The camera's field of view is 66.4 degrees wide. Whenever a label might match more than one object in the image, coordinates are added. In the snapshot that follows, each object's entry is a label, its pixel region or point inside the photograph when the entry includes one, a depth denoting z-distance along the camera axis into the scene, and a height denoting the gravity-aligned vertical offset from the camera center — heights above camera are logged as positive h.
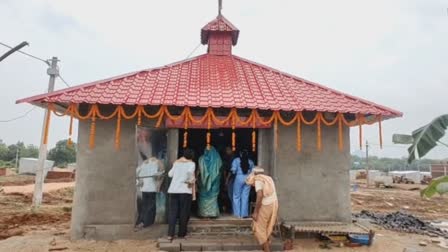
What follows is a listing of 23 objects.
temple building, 7.27 +0.93
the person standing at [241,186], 7.94 -0.38
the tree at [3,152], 49.08 +1.93
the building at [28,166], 31.73 -0.03
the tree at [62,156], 48.16 +1.45
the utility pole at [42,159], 12.77 +0.26
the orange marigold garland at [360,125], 7.76 +1.10
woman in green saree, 7.89 -0.32
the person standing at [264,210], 6.51 -0.75
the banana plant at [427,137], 5.36 +0.58
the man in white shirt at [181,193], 7.10 -0.50
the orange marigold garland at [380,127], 7.89 +1.06
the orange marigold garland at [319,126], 7.55 +1.00
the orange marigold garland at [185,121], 7.31 +1.02
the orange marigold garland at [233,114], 7.36 +1.19
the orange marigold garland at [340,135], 7.61 +0.83
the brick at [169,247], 6.60 -1.51
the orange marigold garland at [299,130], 7.40 +0.88
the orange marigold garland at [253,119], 7.43 +1.10
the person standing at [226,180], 9.36 -0.29
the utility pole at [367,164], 29.30 +0.72
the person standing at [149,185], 7.47 -0.37
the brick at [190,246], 6.68 -1.50
